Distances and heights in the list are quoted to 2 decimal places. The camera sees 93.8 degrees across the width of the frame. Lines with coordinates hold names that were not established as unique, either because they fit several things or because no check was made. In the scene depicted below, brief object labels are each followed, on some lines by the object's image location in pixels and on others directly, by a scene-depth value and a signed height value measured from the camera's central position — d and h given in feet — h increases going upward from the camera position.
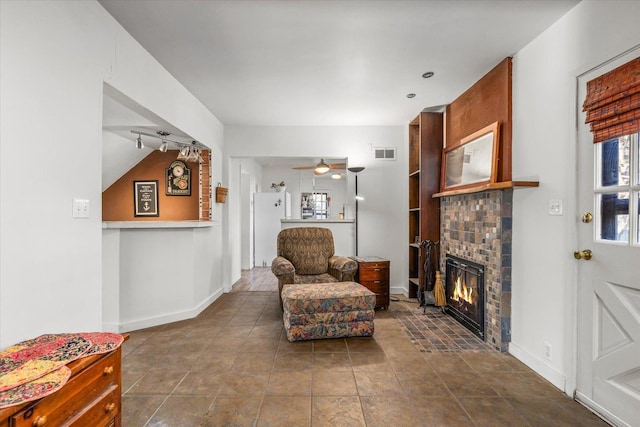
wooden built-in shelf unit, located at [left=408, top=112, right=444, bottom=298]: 12.57 +1.58
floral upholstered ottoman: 9.00 -3.09
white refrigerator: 22.33 -1.09
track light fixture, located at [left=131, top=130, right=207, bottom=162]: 11.51 +2.62
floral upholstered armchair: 11.67 -1.84
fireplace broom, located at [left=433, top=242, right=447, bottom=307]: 11.48 -3.12
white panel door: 5.27 -1.20
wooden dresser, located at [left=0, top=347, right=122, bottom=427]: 3.02 -2.22
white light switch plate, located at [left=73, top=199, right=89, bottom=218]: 5.70 +0.08
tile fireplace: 8.30 -1.05
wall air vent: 15.17 +3.02
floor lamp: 14.50 +2.12
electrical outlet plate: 7.00 -3.27
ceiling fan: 16.72 +3.32
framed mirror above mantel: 8.66 +1.60
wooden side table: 12.17 -2.67
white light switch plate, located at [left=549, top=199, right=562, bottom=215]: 6.71 +0.13
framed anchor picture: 15.40 +0.73
